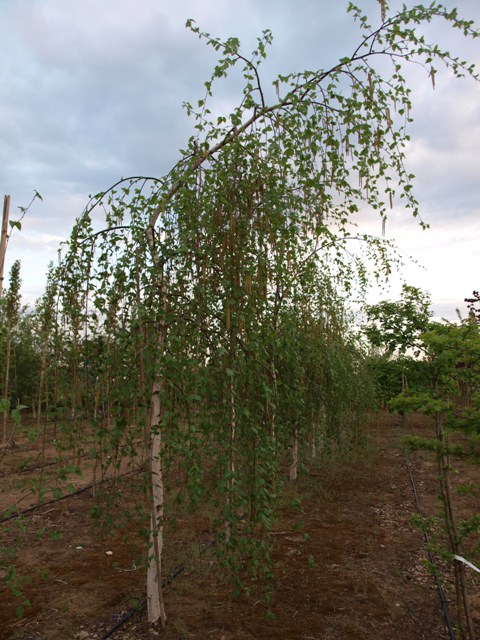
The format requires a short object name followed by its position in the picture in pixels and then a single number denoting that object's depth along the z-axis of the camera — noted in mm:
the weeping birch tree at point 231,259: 2750
